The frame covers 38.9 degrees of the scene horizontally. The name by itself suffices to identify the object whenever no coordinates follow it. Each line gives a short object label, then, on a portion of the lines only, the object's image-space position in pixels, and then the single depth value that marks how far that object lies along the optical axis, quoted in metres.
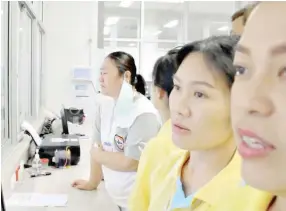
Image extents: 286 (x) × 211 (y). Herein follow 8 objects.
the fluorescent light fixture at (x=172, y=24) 8.30
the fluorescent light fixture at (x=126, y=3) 7.92
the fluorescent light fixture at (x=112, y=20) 7.90
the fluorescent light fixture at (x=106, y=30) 7.58
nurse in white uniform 1.99
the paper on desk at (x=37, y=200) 1.97
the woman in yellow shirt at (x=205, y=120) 0.95
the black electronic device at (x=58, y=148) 2.87
